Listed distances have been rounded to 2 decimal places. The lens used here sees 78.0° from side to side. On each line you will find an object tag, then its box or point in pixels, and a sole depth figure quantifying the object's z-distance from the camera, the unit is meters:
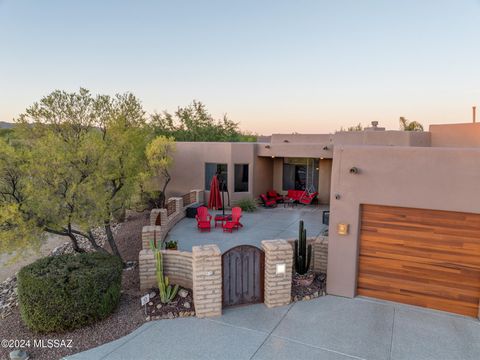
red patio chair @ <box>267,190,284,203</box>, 18.44
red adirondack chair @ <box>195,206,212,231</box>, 12.55
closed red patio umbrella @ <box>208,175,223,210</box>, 15.10
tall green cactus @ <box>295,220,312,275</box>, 8.31
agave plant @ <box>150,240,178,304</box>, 7.04
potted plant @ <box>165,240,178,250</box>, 9.48
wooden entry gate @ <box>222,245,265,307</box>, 6.88
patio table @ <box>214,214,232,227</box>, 13.13
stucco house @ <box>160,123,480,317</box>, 6.42
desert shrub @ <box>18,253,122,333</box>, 5.90
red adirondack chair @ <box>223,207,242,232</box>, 12.42
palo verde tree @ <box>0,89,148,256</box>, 6.76
